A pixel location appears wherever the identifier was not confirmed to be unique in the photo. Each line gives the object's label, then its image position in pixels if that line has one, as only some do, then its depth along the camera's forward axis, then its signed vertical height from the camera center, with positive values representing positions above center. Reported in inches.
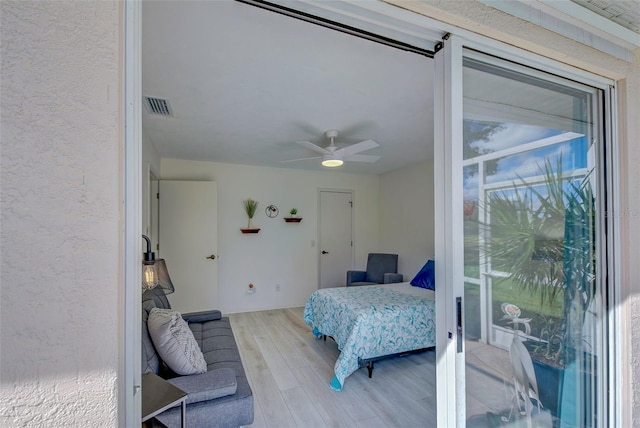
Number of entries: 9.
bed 101.1 -41.9
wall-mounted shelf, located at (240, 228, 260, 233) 184.4 -8.8
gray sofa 60.2 -40.1
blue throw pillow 145.0 -32.3
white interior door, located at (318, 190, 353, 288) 208.2 -16.0
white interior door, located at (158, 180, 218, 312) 159.6 -13.6
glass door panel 45.9 -5.8
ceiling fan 113.7 +27.0
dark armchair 189.8 -37.4
